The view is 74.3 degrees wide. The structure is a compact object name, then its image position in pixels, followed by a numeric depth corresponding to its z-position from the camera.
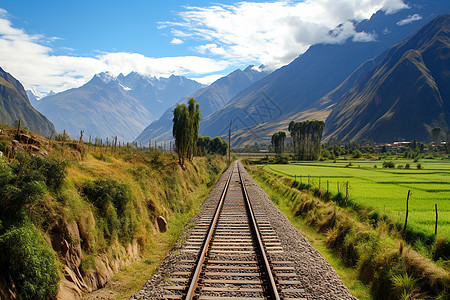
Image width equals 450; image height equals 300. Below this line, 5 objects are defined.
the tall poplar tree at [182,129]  31.88
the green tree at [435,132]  171.71
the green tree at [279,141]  128.75
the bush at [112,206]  9.71
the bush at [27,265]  5.62
